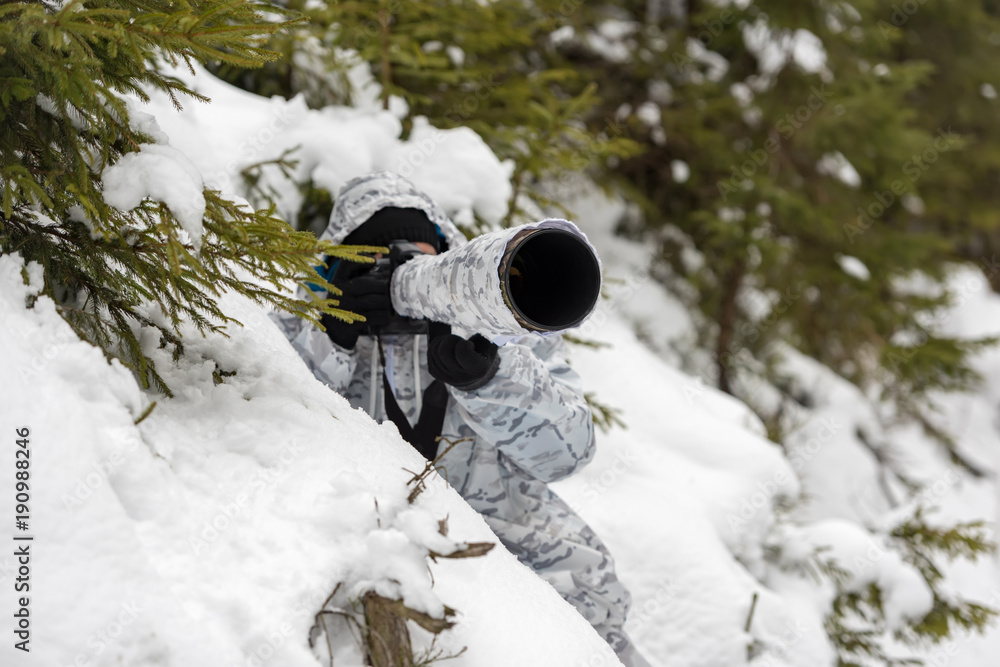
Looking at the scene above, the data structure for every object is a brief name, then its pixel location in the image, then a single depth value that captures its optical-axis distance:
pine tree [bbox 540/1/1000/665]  14.97
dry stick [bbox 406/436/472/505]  5.98
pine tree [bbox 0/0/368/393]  5.80
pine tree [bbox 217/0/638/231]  8.08
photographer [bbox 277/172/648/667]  6.30
